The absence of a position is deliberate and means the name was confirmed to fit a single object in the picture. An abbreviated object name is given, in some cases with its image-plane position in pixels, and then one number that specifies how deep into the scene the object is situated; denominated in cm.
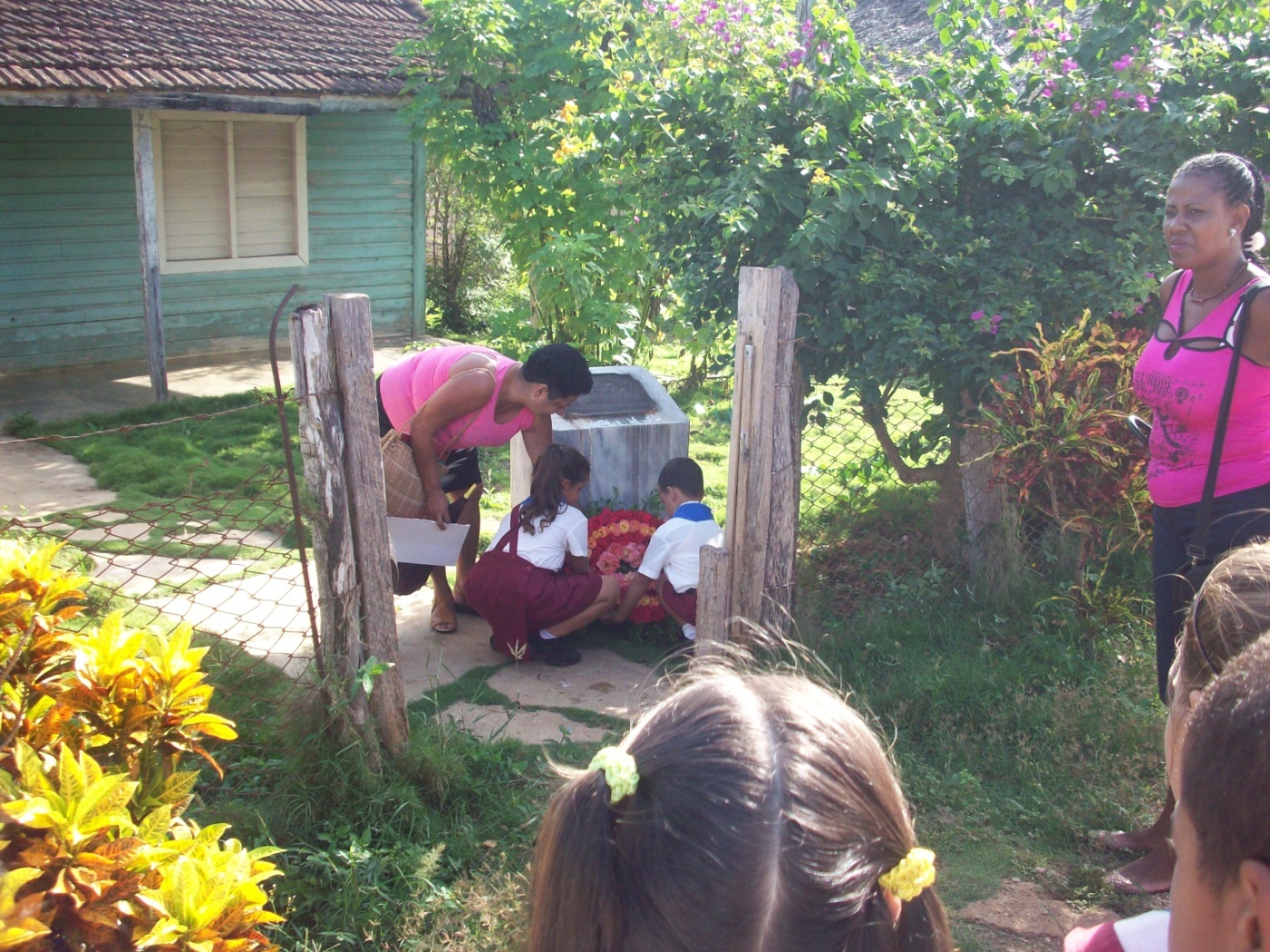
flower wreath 474
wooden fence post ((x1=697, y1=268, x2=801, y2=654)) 357
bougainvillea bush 430
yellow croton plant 165
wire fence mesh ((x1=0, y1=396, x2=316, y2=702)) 425
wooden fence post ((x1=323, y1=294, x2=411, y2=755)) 299
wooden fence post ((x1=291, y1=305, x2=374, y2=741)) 291
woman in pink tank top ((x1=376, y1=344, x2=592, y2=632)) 439
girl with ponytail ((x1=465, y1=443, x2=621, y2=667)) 441
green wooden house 835
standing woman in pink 307
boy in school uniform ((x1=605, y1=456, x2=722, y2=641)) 446
